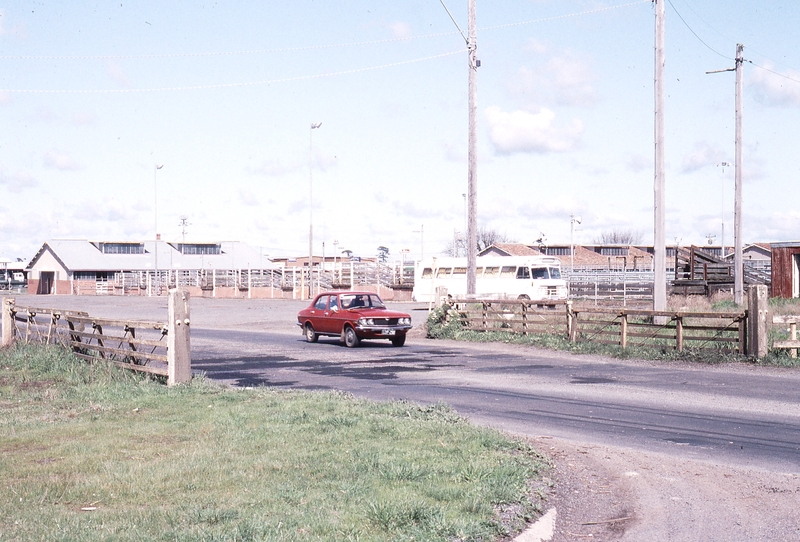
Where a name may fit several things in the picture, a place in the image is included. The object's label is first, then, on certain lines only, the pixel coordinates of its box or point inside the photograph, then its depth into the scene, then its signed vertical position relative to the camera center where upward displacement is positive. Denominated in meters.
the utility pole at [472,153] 25.34 +4.15
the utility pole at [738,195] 31.25 +3.47
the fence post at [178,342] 12.78 -0.93
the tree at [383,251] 146.19 +6.21
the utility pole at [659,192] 21.56 +2.45
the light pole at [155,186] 74.24 +8.68
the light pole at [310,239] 55.74 +2.99
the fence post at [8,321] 20.98 -1.03
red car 23.34 -1.03
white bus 41.03 +0.35
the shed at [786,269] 40.66 +0.87
